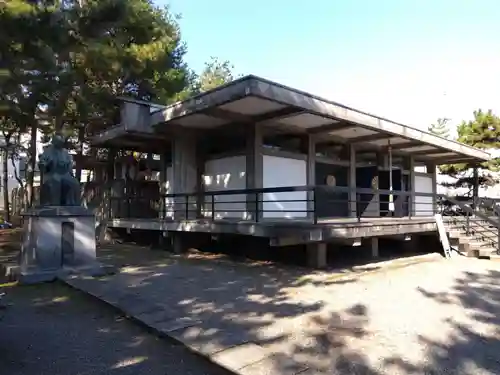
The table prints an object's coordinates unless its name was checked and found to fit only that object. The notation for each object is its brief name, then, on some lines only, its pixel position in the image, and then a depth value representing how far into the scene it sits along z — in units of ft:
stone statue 24.41
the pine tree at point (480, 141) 58.90
